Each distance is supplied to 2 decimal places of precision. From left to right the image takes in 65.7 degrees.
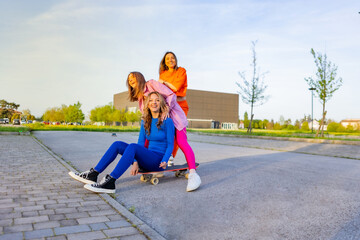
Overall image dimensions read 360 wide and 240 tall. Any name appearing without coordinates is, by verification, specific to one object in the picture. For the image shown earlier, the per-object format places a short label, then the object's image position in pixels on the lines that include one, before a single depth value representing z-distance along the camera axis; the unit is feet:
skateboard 14.26
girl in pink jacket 14.56
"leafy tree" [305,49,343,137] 61.62
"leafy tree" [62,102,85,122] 161.68
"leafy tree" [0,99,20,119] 307.99
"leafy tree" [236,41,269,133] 77.97
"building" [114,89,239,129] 259.60
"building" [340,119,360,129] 117.73
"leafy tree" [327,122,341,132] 113.91
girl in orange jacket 16.03
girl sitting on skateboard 12.01
